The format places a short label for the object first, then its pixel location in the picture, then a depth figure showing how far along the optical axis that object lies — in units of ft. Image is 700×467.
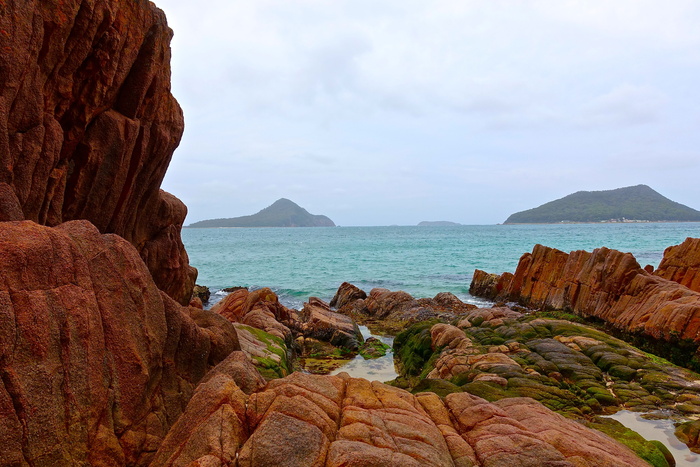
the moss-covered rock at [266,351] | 54.70
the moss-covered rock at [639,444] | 35.83
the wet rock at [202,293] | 154.18
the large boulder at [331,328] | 90.89
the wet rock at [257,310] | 80.17
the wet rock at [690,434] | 40.42
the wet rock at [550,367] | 50.06
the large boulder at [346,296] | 140.77
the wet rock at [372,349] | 85.76
